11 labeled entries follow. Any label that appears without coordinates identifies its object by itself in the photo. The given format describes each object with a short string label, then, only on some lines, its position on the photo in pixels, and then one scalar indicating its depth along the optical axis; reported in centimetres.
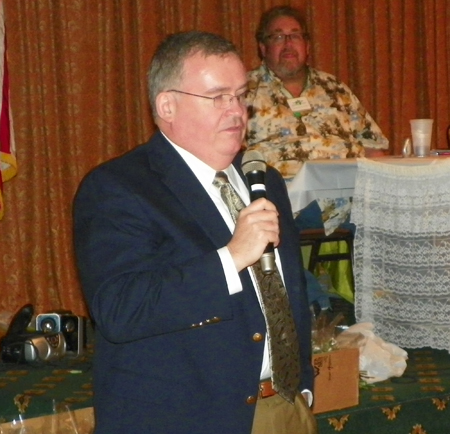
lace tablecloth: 384
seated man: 488
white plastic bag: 356
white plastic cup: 411
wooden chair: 471
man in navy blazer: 173
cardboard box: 315
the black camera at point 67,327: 405
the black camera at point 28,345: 385
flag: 438
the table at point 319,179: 417
